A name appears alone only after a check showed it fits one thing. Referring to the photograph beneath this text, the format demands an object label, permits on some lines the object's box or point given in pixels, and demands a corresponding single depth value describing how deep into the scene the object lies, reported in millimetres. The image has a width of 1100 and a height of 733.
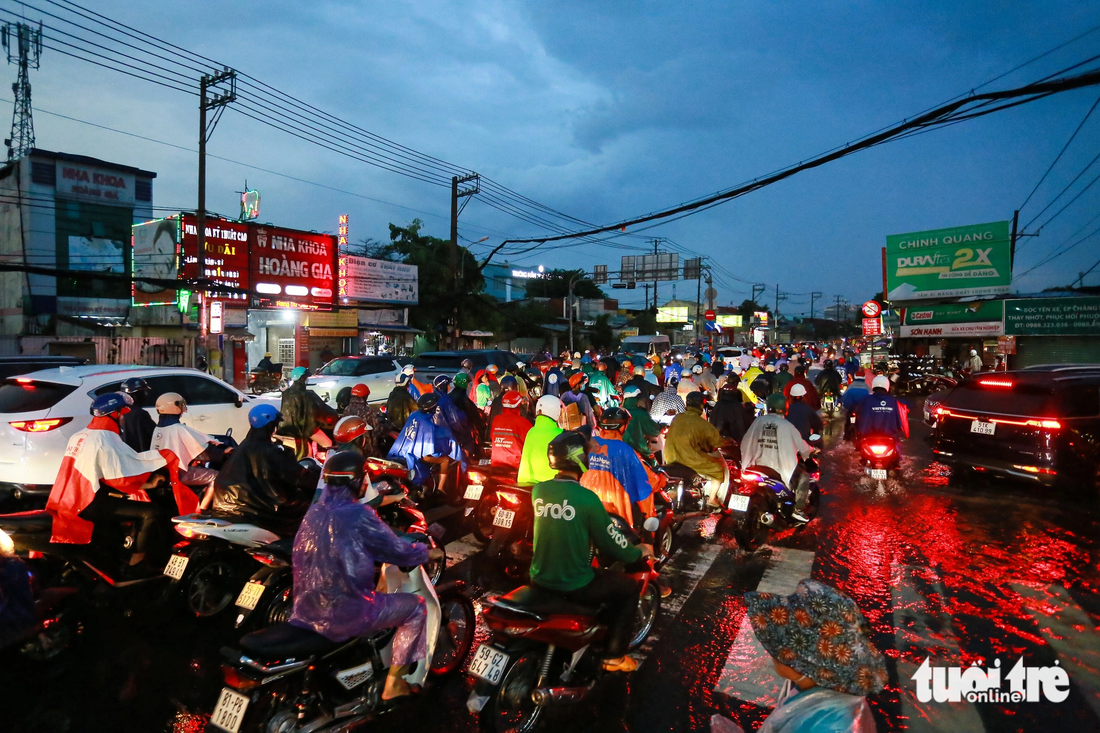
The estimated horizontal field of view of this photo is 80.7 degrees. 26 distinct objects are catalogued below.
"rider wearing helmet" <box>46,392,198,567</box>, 4695
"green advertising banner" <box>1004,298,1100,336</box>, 26109
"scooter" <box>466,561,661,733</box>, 3250
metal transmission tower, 41031
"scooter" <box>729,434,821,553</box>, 6438
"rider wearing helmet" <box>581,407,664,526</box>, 4891
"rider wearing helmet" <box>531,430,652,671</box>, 3525
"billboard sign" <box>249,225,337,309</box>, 26531
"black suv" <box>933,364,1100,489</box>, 8469
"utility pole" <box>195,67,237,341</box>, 19219
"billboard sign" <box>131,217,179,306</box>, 26906
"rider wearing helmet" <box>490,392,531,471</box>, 6980
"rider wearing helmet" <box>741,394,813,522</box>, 6621
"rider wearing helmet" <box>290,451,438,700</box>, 3109
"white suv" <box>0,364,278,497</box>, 6910
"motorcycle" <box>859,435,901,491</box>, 9492
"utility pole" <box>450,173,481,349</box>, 27359
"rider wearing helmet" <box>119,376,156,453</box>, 6668
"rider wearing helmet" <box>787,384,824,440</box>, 8305
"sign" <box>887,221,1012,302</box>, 29672
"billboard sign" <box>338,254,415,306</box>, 30578
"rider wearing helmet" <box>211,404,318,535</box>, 4703
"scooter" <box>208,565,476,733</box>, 2811
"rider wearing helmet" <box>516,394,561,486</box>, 5871
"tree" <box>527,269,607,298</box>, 71000
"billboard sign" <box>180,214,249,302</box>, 24688
